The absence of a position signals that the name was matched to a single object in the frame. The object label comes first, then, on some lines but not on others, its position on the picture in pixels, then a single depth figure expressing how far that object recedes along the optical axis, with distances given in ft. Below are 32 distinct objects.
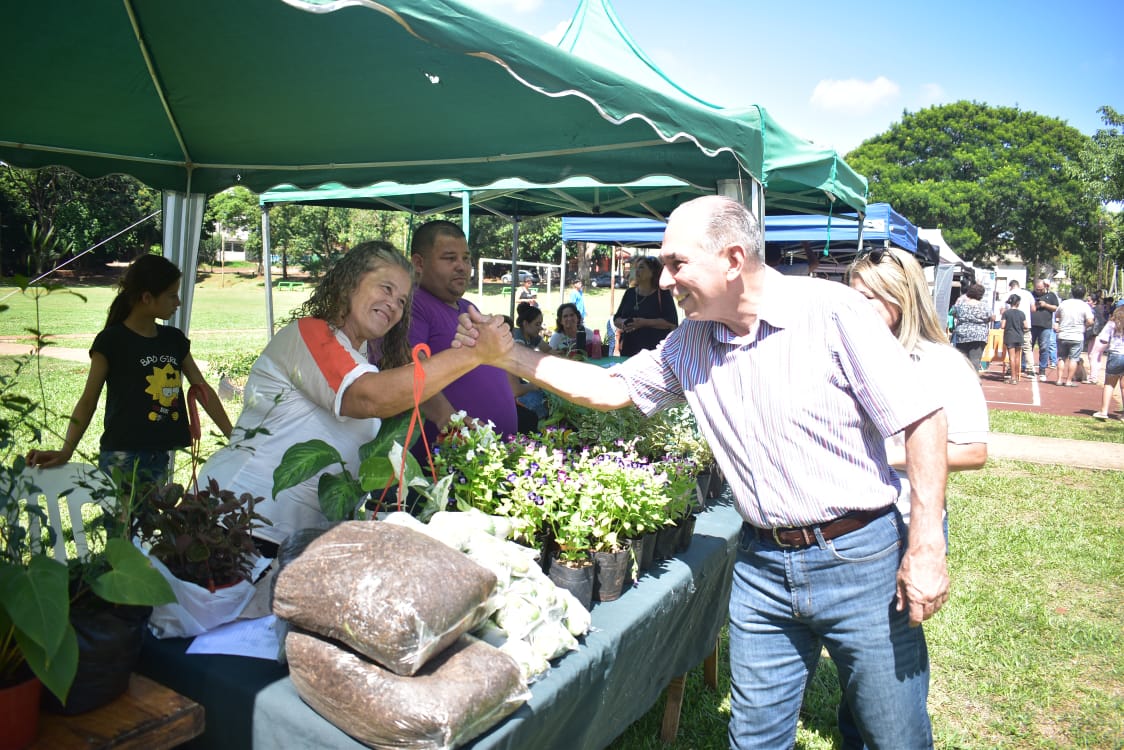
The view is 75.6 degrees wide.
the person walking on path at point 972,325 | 38.29
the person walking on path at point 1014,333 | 47.34
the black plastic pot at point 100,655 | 4.37
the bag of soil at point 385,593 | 4.38
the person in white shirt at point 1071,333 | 43.32
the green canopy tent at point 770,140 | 11.85
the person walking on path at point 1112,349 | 31.18
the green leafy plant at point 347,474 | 5.75
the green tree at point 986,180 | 157.58
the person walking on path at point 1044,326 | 49.73
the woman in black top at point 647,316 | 23.94
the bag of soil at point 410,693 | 4.30
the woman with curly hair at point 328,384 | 6.46
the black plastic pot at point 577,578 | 6.77
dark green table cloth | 4.91
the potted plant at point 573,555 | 6.78
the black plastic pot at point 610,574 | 7.02
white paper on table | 5.35
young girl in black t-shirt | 10.68
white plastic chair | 8.71
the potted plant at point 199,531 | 5.31
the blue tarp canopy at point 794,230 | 30.63
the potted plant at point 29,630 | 3.70
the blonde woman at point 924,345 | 7.73
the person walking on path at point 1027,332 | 52.70
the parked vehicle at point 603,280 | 176.12
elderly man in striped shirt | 5.69
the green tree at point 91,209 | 82.28
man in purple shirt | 9.72
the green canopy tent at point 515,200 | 19.79
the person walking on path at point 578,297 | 51.65
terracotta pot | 4.00
